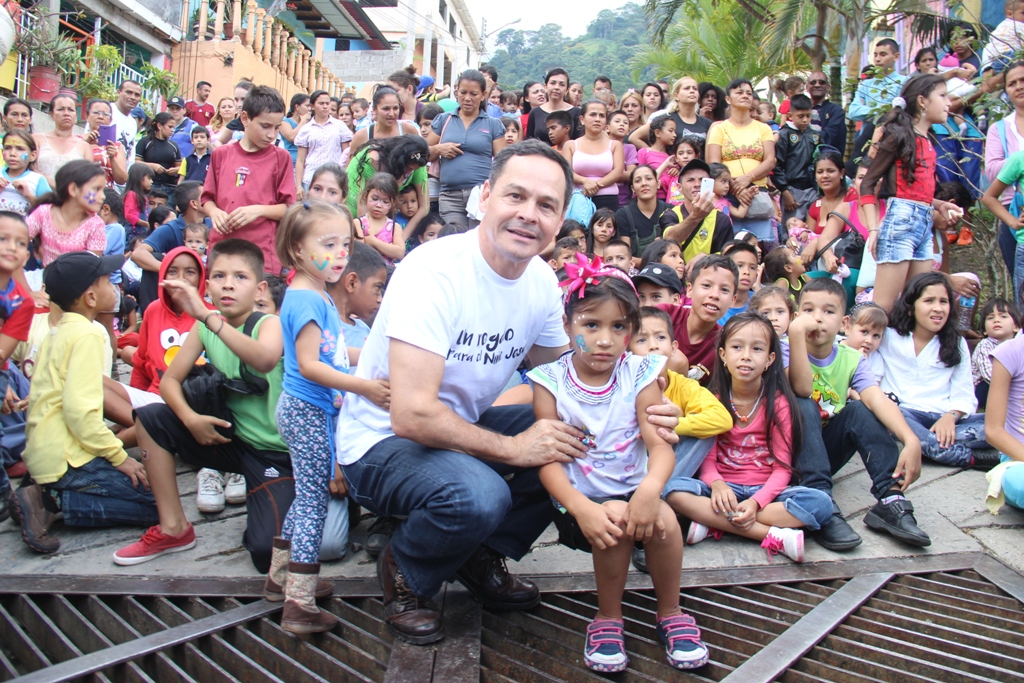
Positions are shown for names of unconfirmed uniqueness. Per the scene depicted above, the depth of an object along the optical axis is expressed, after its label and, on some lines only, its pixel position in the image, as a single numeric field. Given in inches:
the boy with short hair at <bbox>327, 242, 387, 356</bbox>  150.1
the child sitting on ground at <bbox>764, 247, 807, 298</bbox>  240.1
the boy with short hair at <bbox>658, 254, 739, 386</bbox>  161.8
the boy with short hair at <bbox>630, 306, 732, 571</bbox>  139.8
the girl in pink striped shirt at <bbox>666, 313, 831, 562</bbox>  134.3
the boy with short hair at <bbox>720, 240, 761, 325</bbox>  198.8
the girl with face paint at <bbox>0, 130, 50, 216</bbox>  245.0
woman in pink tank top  288.0
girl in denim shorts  215.9
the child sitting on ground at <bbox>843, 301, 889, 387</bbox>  186.7
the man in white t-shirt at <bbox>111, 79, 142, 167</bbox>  350.0
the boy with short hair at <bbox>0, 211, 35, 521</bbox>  157.9
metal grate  98.7
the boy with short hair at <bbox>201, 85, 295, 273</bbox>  212.1
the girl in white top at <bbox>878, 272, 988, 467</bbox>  182.1
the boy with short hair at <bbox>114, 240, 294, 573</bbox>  129.4
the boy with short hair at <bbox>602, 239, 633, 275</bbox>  216.1
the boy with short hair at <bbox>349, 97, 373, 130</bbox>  432.1
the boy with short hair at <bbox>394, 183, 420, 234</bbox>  258.5
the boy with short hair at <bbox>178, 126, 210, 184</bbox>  339.3
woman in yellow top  284.7
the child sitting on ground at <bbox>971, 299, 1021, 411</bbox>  200.7
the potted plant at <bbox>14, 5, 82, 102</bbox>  470.9
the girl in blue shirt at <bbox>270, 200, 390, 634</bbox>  106.6
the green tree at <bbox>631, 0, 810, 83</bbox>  595.0
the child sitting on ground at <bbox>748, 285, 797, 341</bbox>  169.5
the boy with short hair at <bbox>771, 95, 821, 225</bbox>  312.7
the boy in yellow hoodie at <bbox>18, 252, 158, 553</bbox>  139.6
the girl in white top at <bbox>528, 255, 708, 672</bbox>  98.0
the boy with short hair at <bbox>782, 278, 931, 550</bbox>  137.9
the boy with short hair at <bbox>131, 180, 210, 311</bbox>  223.5
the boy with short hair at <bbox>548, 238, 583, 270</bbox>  221.1
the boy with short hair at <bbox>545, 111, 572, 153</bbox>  307.3
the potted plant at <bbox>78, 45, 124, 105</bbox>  503.5
